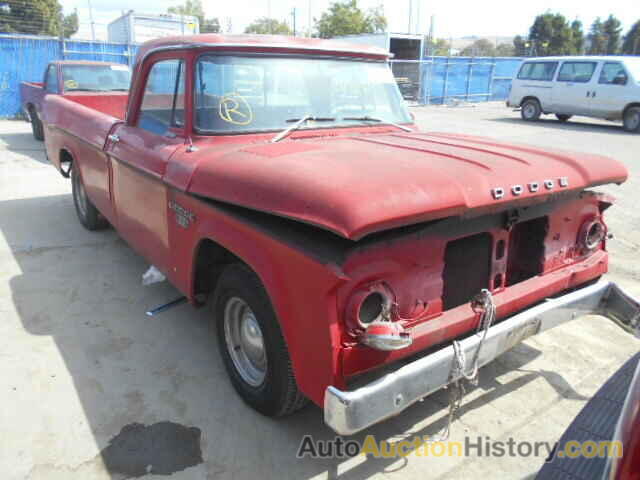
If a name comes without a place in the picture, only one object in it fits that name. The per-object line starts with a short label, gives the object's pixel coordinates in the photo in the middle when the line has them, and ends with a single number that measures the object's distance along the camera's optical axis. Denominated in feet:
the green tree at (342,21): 153.69
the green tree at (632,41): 173.27
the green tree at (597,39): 187.73
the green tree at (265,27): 211.82
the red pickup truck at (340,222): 6.64
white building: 67.05
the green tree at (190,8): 230.48
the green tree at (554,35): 167.02
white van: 46.39
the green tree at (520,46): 160.76
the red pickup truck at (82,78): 32.27
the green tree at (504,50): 206.82
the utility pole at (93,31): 88.74
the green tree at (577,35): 171.53
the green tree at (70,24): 191.54
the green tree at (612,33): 189.37
